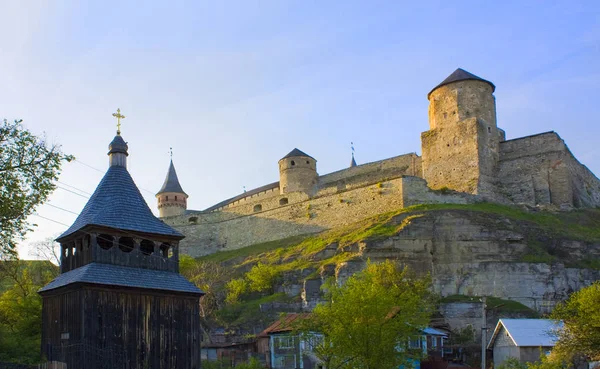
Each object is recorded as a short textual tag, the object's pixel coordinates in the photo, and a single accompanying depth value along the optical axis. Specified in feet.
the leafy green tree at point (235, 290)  191.62
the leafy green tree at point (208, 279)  190.65
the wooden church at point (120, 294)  90.94
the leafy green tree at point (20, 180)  89.66
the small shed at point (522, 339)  139.03
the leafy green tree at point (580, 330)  112.16
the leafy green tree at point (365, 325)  111.04
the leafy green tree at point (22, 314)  110.11
